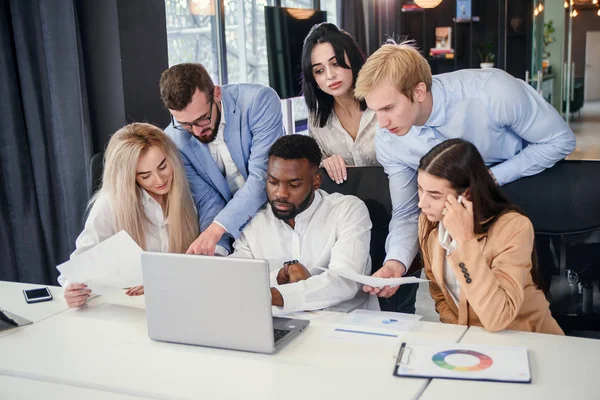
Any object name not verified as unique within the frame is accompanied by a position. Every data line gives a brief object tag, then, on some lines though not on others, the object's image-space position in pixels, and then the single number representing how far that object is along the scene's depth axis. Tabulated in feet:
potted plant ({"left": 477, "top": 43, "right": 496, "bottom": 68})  28.19
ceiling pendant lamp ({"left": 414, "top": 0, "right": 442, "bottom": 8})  25.79
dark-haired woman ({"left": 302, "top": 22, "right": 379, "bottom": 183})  9.13
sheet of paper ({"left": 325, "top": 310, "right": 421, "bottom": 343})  5.96
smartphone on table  7.47
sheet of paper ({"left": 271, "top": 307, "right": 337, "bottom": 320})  6.64
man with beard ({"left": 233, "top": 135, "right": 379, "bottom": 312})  7.59
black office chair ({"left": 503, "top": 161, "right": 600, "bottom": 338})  7.42
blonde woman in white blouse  7.98
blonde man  7.39
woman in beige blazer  6.02
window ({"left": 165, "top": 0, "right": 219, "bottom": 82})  15.75
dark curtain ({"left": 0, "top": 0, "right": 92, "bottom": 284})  10.66
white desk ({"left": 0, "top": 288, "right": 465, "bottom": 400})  5.03
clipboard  4.99
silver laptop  5.44
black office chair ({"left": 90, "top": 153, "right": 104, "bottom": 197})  9.19
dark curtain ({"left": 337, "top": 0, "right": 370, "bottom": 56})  24.21
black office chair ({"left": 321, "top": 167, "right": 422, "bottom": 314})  8.31
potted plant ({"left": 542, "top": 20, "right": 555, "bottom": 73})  32.58
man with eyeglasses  8.11
